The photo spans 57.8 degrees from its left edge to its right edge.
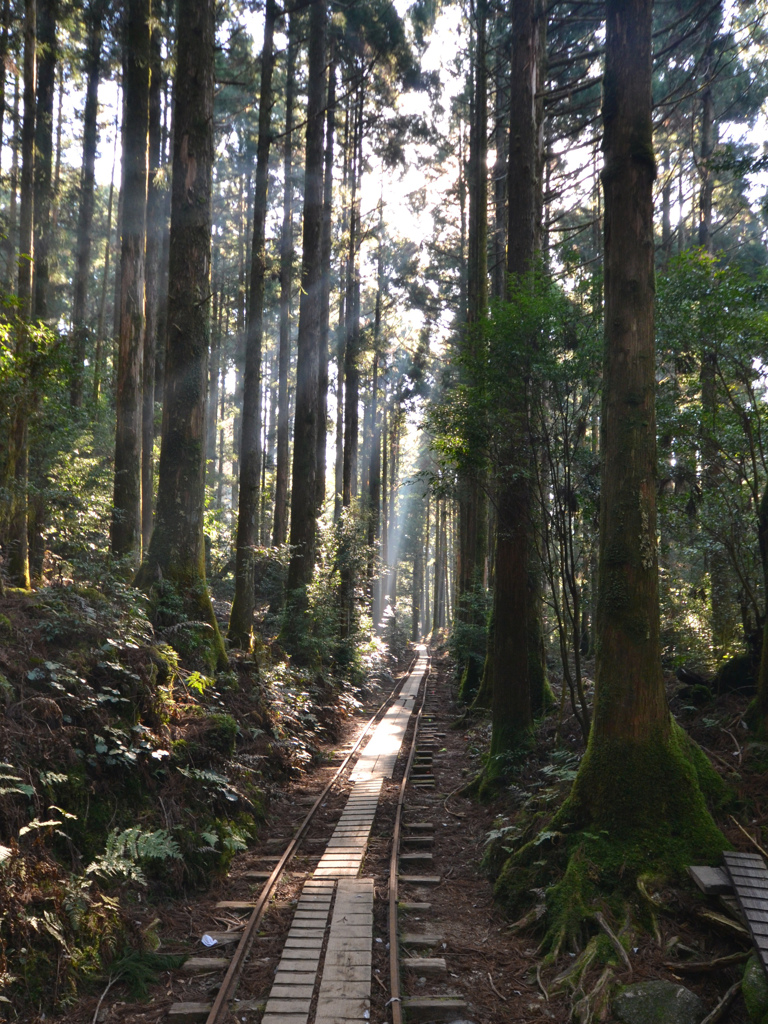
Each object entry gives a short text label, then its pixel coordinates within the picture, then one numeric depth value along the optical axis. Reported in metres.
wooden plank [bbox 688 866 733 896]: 4.56
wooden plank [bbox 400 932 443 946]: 5.27
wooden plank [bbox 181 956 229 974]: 4.82
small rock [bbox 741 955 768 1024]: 3.55
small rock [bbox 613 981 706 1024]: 3.84
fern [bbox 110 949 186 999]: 4.54
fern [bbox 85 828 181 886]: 5.15
